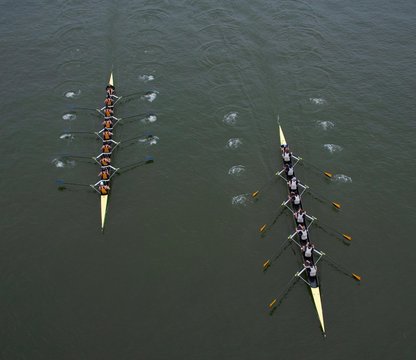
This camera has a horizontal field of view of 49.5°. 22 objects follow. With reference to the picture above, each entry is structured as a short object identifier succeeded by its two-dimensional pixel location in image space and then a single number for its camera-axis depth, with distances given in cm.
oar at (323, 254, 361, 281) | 3261
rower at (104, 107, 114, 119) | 4500
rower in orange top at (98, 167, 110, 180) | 3912
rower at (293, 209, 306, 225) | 3534
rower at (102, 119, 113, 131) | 4391
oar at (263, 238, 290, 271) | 3350
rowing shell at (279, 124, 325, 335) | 3038
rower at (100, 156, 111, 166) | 4028
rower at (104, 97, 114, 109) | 4607
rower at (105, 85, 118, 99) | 4762
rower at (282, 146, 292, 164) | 4025
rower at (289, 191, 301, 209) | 3675
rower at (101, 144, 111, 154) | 4162
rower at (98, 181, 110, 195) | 3831
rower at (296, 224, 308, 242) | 3419
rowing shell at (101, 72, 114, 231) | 3683
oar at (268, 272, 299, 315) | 3130
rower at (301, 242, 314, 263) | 3294
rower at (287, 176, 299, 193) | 3766
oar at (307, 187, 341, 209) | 3735
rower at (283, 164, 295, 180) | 3897
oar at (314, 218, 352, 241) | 3509
